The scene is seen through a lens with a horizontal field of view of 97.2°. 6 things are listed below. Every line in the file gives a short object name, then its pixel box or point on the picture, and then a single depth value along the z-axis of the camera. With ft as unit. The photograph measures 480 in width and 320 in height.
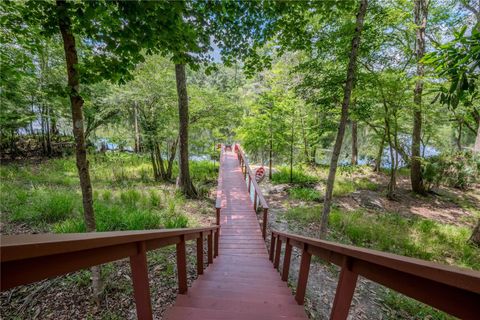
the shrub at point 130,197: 21.45
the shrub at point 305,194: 27.37
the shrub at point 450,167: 15.35
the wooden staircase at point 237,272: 2.22
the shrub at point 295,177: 34.30
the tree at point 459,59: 6.35
